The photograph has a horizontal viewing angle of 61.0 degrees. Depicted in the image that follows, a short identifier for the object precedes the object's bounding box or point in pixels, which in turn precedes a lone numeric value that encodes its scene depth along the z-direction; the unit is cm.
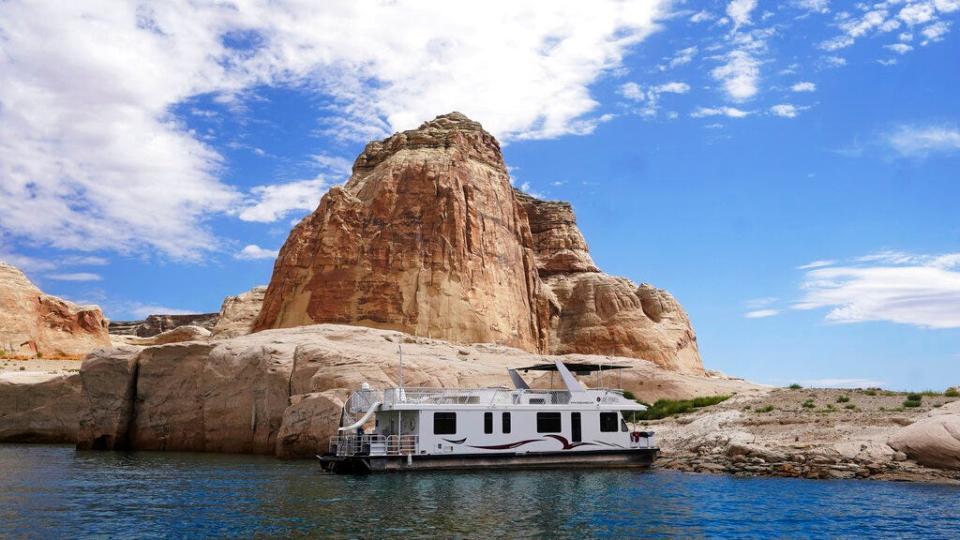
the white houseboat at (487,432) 3231
